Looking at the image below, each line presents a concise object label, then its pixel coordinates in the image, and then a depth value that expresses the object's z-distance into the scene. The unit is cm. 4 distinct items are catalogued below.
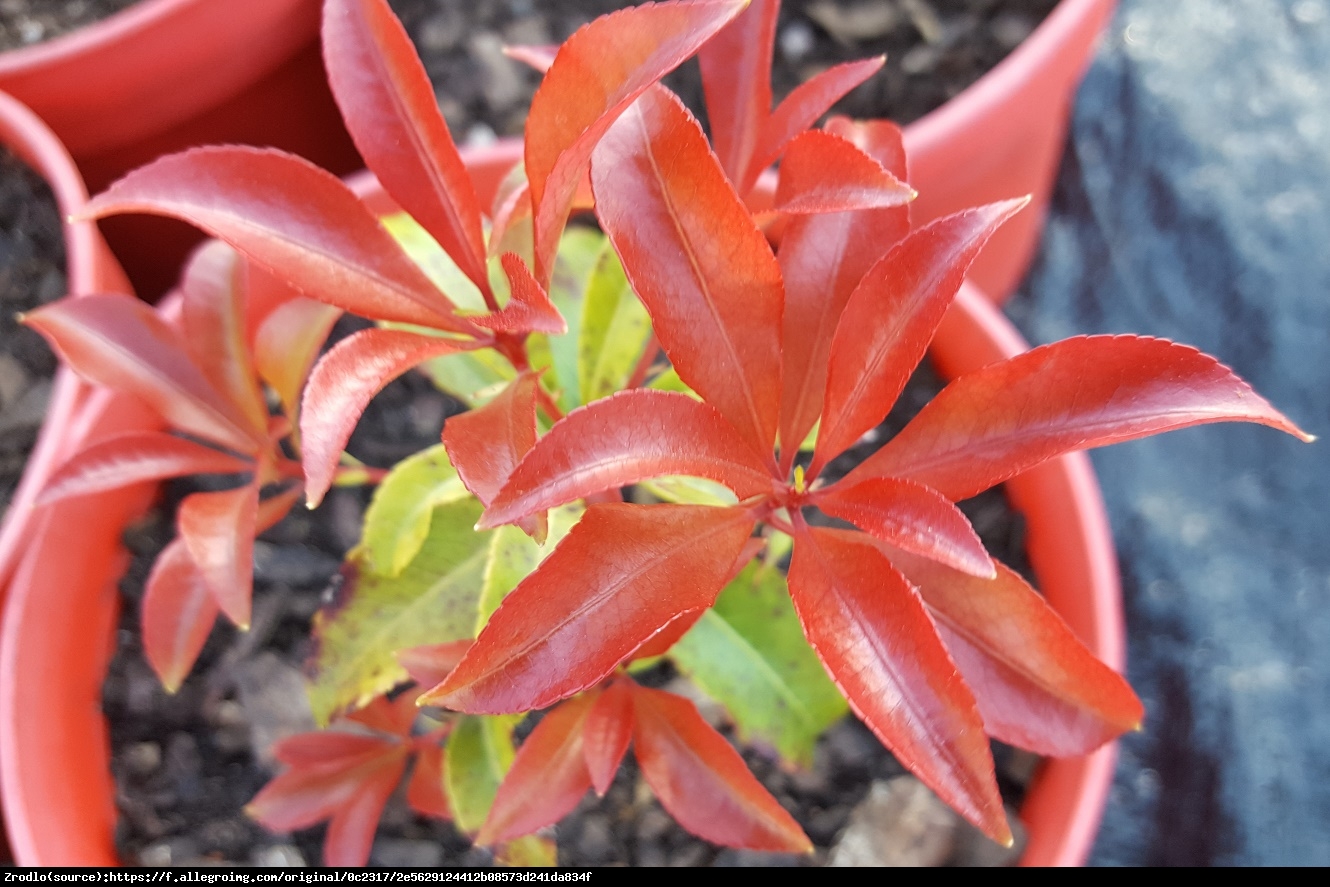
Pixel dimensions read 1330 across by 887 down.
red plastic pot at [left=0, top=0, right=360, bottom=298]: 40
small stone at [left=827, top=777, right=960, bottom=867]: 33
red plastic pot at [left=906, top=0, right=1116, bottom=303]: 37
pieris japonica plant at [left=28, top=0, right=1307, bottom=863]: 21
